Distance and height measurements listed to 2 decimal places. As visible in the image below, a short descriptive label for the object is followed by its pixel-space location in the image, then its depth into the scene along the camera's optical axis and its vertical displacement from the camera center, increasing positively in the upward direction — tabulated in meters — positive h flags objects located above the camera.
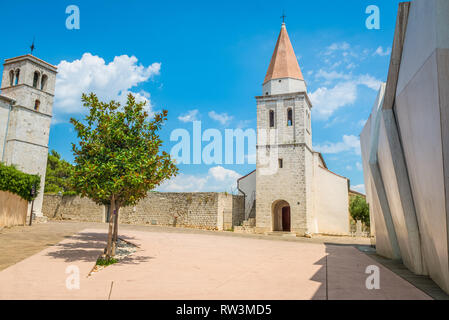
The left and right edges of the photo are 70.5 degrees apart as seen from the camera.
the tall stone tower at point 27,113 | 22.33 +6.83
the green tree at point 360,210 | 28.91 +0.32
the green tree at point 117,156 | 7.83 +1.36
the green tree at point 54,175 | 35.78 +4.07
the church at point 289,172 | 23.17 +3.05
